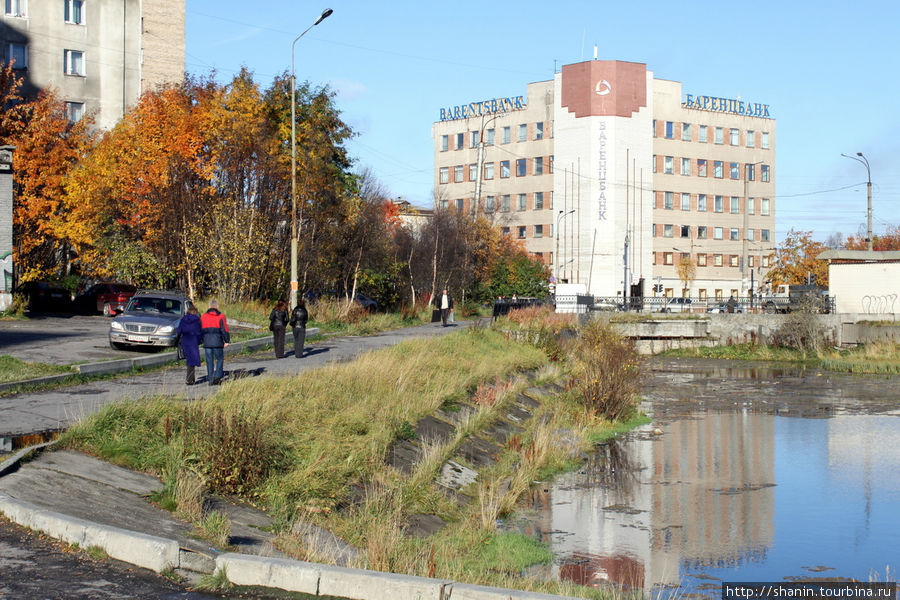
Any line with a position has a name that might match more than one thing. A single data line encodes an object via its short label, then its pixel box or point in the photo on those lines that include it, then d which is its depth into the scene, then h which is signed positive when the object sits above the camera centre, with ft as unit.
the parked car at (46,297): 153.58 +0.62
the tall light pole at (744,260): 229.70 +10.56
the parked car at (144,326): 84.43 -2.14
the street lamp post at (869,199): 184.52 +19.84
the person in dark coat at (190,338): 63.50 -2.39
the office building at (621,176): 305.32 +42.81
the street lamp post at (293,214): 119.96 +10.90
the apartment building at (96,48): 197.88 +53.16
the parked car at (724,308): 191.90 -0.83
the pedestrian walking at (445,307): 146.20 -0.61
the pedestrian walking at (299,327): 89.86 -2.28
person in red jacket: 64.23 -2.72
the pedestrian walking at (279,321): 87.81 -1.70
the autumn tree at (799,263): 276.62 +12.09
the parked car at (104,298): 140.97 +0.47
